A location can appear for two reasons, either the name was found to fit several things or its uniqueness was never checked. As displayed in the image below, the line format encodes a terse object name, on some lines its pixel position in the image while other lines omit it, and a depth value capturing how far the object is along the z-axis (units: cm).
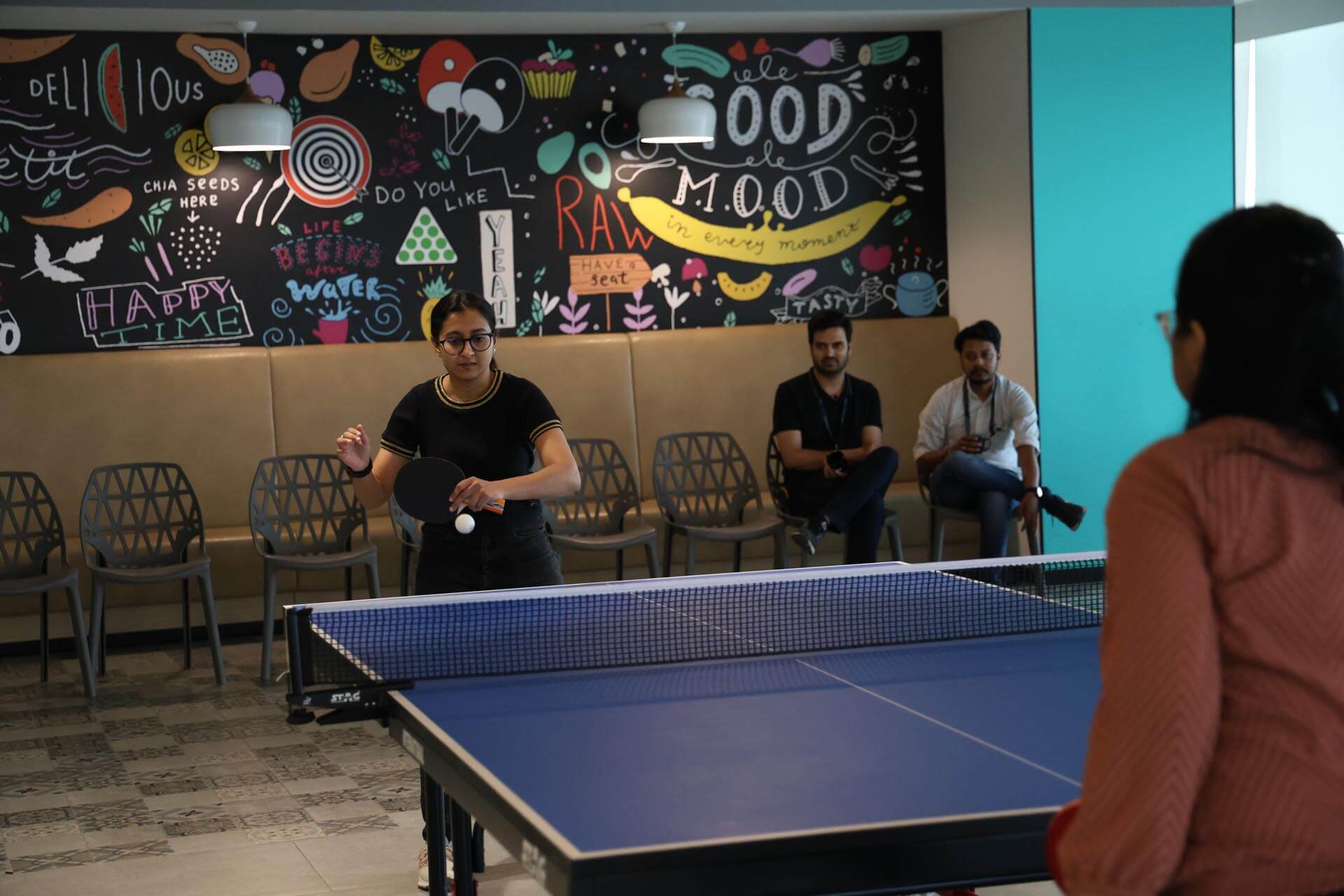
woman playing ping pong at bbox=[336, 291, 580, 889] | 405
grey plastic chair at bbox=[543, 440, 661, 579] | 669
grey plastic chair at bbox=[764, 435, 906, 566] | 690
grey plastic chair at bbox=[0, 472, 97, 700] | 604
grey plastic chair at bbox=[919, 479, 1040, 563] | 684
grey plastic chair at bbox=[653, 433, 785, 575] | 682
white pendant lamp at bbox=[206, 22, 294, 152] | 711
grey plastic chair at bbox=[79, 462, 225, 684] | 621
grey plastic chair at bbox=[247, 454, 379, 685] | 631
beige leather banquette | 710
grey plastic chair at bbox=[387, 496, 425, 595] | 665
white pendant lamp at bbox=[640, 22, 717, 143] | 755
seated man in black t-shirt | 666
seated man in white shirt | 672
